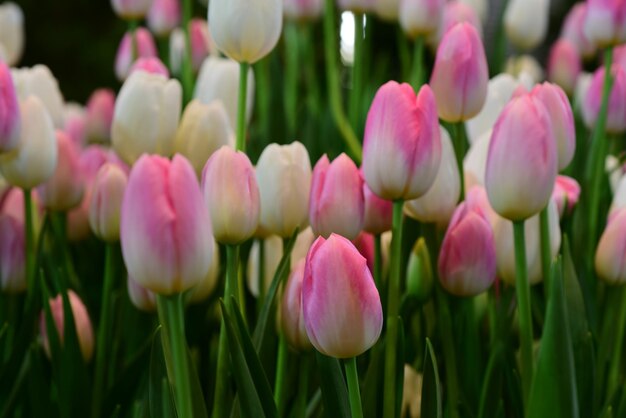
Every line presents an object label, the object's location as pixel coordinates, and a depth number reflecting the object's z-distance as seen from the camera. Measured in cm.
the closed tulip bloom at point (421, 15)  150
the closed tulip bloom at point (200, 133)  136
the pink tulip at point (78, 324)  138
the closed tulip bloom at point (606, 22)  147
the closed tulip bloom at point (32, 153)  138
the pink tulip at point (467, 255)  128
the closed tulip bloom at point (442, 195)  132
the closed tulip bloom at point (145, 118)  136
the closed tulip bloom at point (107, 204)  137
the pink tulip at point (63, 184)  146
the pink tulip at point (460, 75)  132
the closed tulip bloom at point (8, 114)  134
